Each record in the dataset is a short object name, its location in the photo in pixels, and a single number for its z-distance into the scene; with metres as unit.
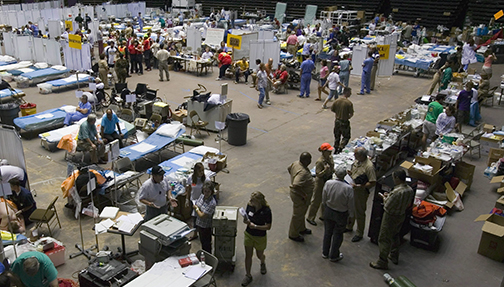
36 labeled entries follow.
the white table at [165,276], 5.10
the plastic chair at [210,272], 5.55
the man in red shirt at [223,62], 18.45
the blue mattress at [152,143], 9.48
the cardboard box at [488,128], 11.77
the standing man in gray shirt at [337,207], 6.40
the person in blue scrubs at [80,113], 11.99
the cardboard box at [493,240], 6.92
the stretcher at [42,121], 11.56
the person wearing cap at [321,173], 7.45
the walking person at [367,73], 16.30
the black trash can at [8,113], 11.99
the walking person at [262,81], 14.50
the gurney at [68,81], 15.91
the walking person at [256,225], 5.84
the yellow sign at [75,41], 15.77
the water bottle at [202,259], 5.55
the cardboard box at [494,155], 9.99
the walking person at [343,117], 10.31
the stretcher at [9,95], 13.67
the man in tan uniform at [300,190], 6.82
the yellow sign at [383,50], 17.45
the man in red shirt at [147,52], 19.54
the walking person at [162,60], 17.59
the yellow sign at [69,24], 22.50
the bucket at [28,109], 12.71
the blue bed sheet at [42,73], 16.83
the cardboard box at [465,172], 9.19
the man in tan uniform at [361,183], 7.17
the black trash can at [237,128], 11.30
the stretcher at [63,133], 10.78
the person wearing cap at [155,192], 6.61
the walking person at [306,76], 15.56
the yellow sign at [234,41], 18.84
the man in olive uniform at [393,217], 6.33
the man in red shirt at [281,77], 16.50
